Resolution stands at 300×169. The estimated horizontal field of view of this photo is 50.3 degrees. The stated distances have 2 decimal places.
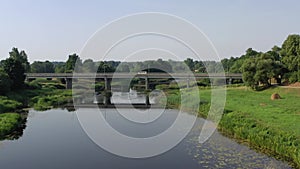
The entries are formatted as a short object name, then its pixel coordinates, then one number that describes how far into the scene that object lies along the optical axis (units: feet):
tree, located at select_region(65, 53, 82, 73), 338.64
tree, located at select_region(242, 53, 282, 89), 167.63
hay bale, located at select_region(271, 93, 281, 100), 136.83
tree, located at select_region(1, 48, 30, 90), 195.77
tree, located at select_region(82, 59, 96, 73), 263.16
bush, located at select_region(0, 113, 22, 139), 93.58
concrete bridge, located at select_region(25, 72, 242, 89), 228.43
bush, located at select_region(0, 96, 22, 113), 132.41
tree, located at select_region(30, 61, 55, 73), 379.84
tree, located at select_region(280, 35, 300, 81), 166.40
